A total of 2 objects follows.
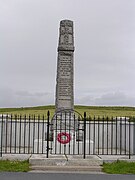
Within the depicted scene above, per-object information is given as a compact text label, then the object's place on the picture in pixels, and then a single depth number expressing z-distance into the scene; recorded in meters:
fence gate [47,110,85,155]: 10.77
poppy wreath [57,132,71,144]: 10.82
